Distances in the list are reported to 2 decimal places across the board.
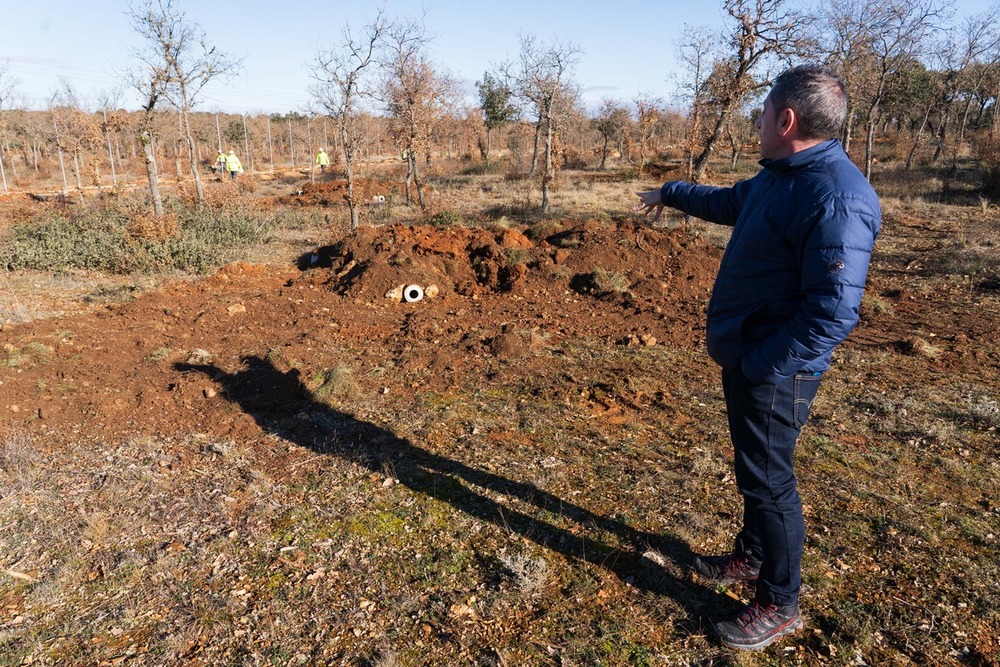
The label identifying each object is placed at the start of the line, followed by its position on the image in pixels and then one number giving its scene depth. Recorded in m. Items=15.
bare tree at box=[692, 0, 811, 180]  11.55
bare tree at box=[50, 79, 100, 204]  20.91
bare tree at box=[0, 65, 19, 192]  19.42
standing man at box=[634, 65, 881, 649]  1.82
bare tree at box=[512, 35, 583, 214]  15.80
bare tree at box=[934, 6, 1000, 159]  22.28
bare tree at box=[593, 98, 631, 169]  34.34
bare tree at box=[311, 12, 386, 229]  12.27
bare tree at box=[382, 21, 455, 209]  16.02
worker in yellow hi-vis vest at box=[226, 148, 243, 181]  23.14
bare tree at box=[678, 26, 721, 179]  14.26
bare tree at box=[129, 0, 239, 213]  12.23
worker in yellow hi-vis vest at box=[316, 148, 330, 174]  25.75
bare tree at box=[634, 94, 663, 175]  18.24
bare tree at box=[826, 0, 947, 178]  16.17
